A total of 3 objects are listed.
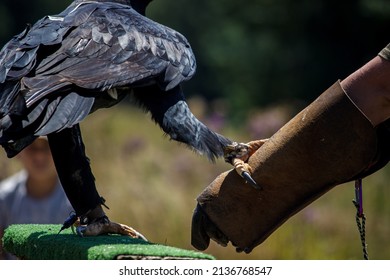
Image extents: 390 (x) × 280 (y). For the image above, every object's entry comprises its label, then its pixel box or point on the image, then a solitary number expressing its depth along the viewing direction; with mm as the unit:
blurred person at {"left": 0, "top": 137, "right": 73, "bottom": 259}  12492
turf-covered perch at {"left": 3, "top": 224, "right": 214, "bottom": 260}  7566
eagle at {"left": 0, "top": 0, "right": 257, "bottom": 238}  8219
